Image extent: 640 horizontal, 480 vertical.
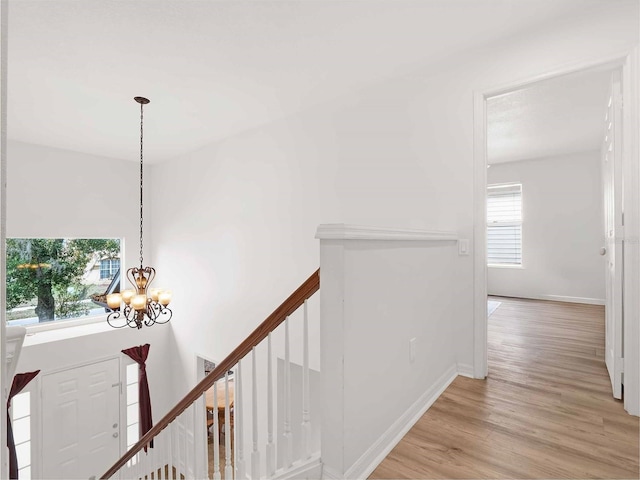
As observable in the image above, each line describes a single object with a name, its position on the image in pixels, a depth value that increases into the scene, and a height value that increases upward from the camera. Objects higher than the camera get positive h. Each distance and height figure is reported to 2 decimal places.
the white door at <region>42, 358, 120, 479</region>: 4.26 -2.43
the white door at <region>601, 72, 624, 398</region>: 1.95 +0.04
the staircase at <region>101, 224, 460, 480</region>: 1.33 -0.56
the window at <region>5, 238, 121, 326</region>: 4.39 -0.52
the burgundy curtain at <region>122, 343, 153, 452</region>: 5.01 -2.24
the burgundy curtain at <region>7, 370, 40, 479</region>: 3.82 -1.87
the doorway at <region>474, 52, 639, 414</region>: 2.32 +0.06
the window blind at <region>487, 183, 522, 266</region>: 5.70 +0.26
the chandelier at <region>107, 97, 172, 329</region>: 3.06 -0.55
